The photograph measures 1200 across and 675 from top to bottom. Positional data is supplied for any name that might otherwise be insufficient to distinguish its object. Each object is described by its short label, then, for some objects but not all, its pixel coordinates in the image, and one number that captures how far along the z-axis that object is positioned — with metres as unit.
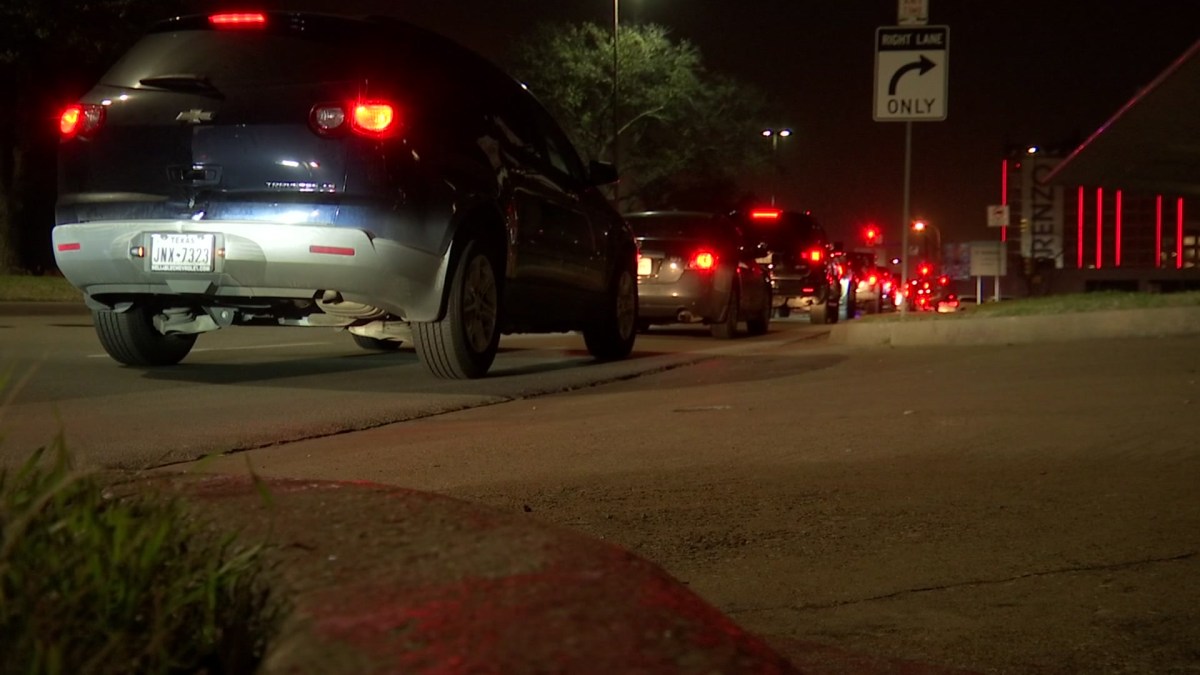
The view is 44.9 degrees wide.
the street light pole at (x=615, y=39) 35.78
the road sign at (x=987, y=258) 45.03
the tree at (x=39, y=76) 26.84
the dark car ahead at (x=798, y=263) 24.12
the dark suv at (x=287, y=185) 8.06
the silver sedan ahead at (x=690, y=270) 16.38
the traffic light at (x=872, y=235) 50.66
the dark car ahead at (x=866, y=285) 32.65
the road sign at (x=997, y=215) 34.72
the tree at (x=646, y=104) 51.56
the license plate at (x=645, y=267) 16.55
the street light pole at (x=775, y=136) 58.38
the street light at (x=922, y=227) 51.88
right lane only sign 14.89
